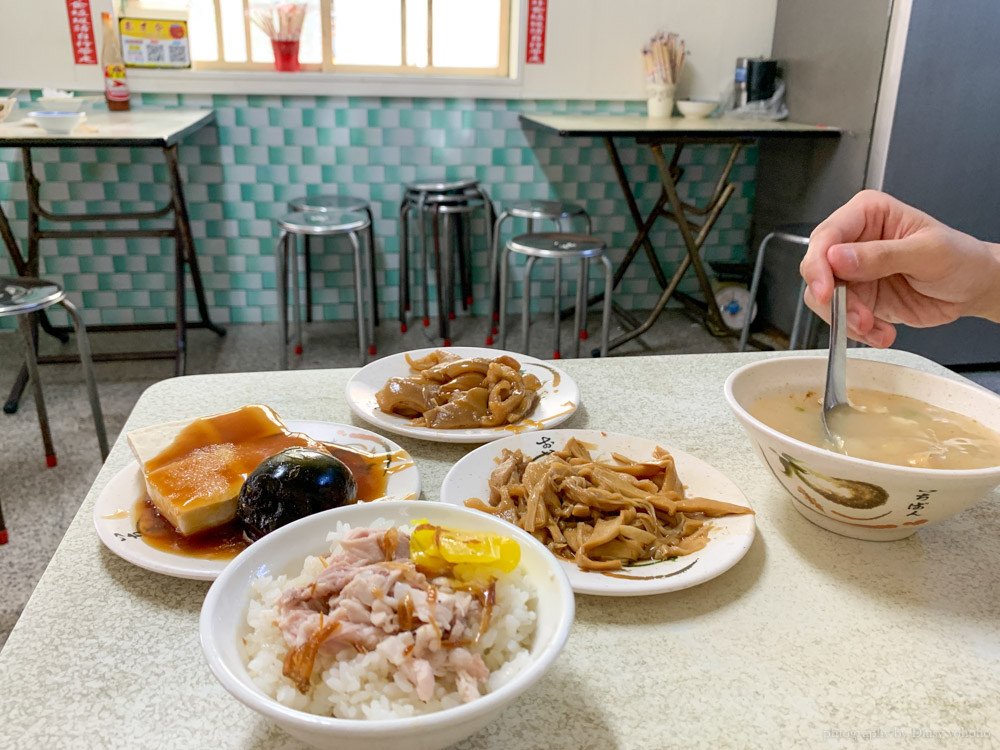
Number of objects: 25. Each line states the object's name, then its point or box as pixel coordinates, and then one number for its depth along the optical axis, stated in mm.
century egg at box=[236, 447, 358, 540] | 763
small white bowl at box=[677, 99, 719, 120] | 3779
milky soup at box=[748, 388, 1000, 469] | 827
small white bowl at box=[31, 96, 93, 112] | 2929
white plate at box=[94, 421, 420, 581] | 734
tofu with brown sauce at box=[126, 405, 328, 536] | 789
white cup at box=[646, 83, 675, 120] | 3816
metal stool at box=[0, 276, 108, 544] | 2324
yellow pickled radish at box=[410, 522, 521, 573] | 598
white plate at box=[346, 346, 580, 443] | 1041
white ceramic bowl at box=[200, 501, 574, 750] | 480
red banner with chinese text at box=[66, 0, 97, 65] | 3445
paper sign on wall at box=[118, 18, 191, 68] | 3484
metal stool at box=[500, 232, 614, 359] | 3055
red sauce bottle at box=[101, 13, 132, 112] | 3414
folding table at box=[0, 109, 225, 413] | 2588
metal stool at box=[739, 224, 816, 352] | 3066
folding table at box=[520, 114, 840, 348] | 3125
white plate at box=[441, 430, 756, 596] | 719
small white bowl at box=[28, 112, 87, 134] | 2699
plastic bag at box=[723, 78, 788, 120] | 3852
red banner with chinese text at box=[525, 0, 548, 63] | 3723
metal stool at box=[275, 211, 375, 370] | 3094
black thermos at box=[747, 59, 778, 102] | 3793
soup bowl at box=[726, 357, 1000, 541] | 705
